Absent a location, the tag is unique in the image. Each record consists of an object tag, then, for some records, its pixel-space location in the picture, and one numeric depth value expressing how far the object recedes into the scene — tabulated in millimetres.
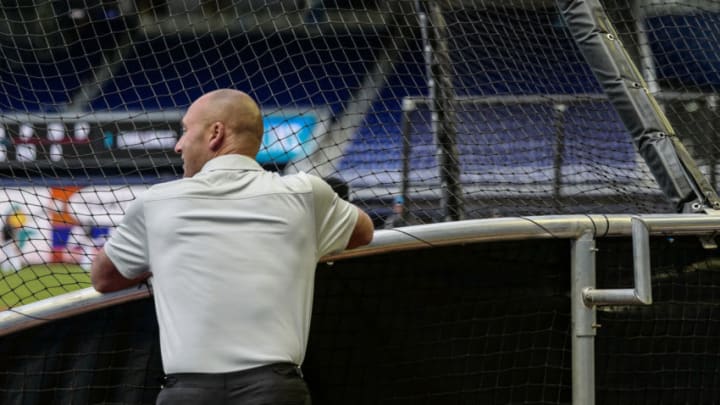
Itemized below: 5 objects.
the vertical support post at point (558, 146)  8977
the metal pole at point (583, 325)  4836
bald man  3678
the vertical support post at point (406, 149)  9227
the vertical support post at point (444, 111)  7363
